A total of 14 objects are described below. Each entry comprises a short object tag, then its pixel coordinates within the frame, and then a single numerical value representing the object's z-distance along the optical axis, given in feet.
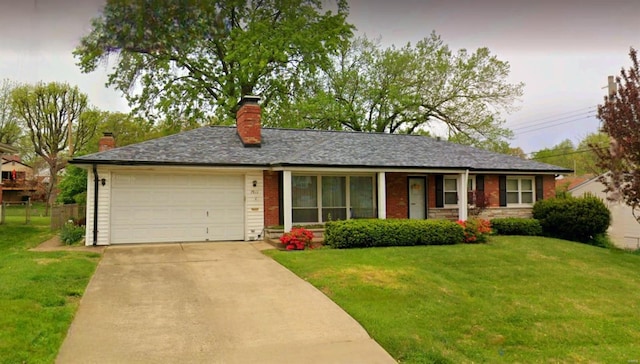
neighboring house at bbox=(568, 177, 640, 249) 78.28
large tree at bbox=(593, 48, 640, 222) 39.29
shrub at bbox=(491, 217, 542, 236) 56.74
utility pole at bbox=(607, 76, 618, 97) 65.21
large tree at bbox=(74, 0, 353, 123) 84.17
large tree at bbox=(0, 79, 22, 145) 124.26
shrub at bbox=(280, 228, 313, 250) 41.06
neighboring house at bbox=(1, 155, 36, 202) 133.03
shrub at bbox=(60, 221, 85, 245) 43.78
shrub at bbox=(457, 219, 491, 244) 47.60
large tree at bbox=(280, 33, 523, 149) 98.48
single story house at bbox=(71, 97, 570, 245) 44.57
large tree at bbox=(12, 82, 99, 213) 120.37
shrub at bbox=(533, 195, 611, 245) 55.85
